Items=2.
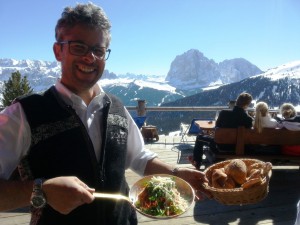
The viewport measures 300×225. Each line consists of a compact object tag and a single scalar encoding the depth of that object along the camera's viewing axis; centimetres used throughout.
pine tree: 3846
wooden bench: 547
